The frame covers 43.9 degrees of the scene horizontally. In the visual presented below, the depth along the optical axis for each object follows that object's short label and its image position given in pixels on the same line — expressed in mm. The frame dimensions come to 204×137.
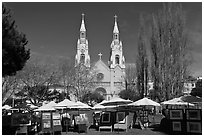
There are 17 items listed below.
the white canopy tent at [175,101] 11921
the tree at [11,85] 23281
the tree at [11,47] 7531
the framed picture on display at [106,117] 10522
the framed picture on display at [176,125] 8941
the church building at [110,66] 60969
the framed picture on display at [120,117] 10421
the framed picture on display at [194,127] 8344
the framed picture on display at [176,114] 9031
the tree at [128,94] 43462
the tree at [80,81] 34438
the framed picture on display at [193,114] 8508
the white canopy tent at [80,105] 13748
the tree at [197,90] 40344
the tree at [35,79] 26984
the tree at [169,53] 20203
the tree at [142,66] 24172
